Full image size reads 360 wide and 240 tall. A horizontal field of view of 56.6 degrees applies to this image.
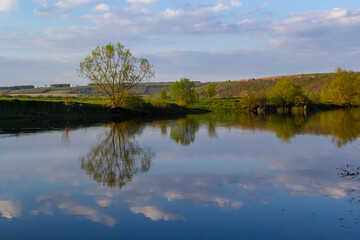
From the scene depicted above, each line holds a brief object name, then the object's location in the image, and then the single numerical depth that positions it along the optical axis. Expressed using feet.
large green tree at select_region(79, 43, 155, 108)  141.49
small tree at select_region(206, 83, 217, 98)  318.04
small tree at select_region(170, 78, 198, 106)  215.20
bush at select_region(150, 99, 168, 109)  168.97
